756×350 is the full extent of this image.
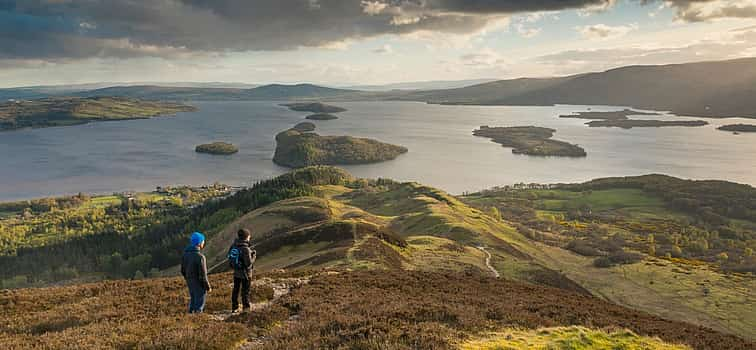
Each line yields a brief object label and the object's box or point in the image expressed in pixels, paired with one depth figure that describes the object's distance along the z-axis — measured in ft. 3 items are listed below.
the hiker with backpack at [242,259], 61.47
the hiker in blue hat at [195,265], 57.21
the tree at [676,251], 333.78
